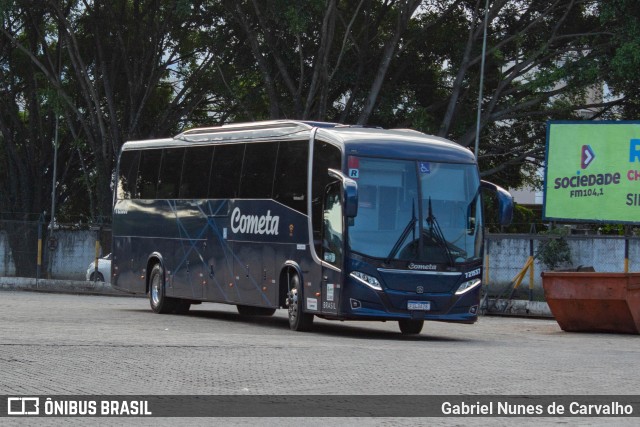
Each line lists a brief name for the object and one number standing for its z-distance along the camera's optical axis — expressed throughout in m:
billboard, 33.72
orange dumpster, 23.97
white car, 42.84
